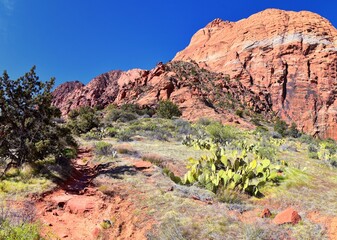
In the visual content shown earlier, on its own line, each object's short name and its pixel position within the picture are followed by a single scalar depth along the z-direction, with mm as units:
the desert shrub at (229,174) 7820
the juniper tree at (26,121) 9539
